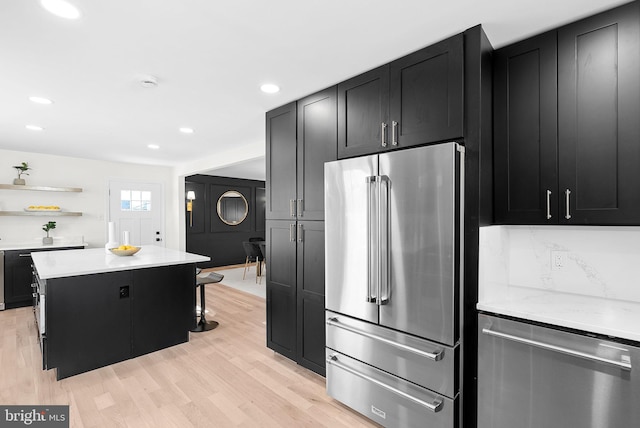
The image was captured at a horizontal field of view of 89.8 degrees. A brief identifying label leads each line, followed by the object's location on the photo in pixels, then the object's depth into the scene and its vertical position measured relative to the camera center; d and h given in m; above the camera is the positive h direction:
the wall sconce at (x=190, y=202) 7.60 +0.31
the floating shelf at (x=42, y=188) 4.98 +0.45
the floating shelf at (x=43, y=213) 5.02 +0.04
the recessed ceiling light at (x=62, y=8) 1.55 +1.03
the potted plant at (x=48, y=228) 5.13 -0.21
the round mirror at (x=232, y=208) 8.39 +0.19
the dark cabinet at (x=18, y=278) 4.59 -0.91
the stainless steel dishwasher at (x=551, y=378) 1.39 -0.78
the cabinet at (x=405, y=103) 1.84 +0.72
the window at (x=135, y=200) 6.25 +0.30
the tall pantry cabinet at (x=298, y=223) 2.60 -0.07
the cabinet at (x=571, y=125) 1.59 +0.49
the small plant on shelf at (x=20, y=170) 5.04 +0.74
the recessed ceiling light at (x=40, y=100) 2.84 +1.04
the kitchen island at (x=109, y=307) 2.69 -0.85
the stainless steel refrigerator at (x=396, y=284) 1.76 -0.43
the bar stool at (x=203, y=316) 3.79 -1.22
